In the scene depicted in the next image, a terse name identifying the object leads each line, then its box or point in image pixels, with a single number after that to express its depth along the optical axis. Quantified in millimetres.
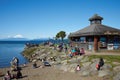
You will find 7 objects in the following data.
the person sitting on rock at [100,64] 14348
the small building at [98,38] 19525
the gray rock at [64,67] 16777
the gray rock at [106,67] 14113
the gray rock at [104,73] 13257
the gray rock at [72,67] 16108
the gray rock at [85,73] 14341
